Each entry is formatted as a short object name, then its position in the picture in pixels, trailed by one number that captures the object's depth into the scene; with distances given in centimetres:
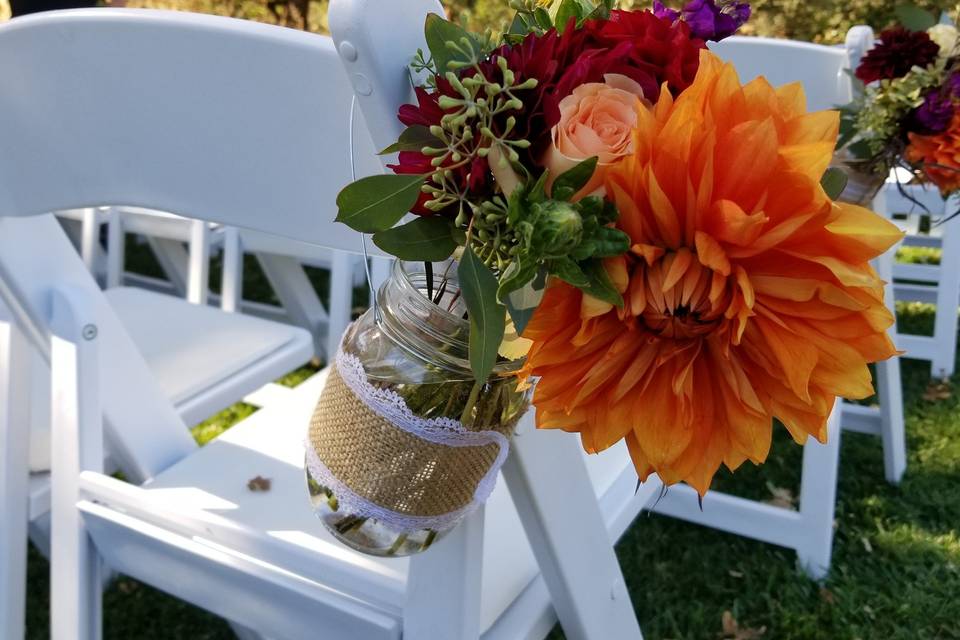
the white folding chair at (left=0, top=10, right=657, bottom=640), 57
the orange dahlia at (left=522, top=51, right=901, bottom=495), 36
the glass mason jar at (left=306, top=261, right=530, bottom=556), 51
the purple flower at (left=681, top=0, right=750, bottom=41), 48
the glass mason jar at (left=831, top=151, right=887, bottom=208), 129
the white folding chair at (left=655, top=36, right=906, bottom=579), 120
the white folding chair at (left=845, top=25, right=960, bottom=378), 240
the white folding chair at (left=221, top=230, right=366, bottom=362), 199
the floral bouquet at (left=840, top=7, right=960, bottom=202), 121
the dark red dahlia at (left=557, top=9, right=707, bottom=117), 41
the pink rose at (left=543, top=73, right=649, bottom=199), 39
